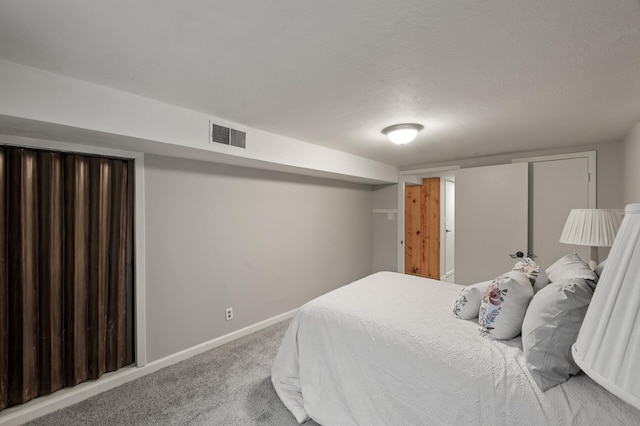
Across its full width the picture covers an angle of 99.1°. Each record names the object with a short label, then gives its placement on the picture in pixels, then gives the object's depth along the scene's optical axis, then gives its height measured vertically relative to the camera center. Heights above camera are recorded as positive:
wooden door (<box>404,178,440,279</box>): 5.52 -0.35
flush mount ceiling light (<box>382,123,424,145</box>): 2.45 +0.72
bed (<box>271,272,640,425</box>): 1.15 -0.82
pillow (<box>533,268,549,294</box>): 1.69 -0.44
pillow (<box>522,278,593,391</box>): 1.20 -0.55
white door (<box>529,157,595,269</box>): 3.14 +0.14
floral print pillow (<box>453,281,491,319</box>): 1.77 -0.60
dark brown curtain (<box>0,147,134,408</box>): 1.82 -0.44
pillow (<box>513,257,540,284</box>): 1.74 -0.38
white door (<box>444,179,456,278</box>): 5.61 -0.34
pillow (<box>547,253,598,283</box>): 1.47 -0.34
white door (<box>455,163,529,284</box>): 3.40 -0.09
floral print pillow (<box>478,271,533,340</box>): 1.50 -0.53
